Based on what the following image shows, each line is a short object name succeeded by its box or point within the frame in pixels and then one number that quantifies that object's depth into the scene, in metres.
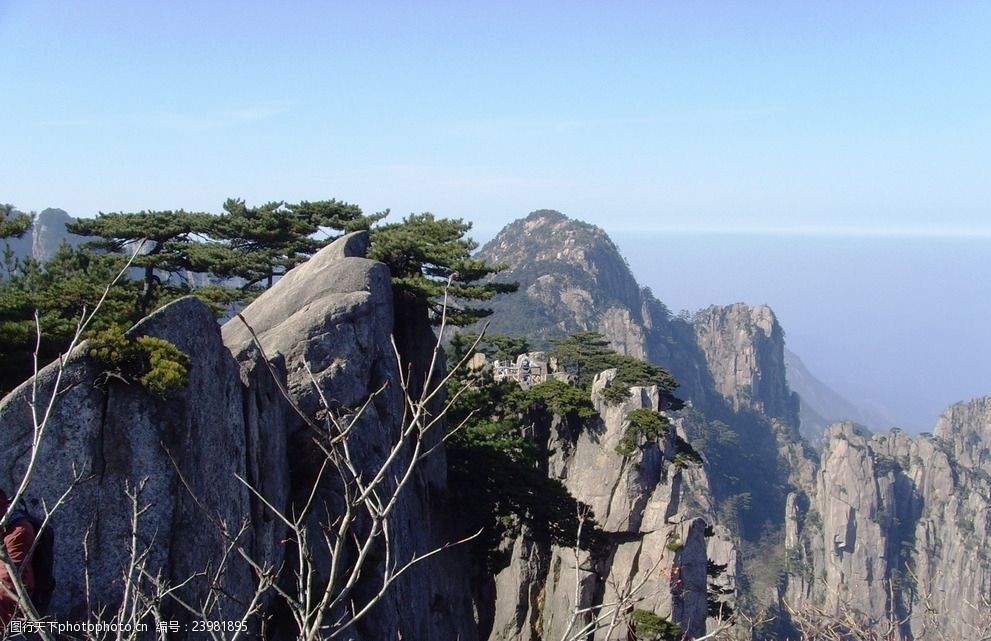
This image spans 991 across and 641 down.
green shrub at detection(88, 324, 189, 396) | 7.78
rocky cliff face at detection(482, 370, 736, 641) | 21.45
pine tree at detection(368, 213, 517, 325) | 16.89
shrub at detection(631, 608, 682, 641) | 18.23
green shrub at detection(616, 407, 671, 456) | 23.73
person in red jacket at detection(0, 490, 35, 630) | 4.90
